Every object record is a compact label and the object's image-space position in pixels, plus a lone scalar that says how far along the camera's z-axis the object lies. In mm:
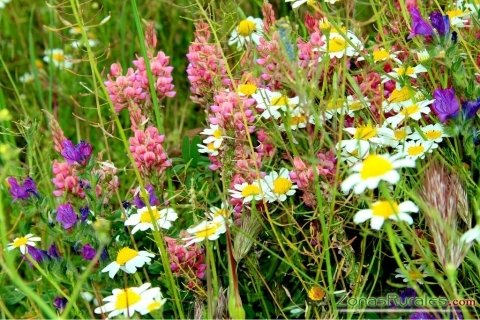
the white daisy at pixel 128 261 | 718
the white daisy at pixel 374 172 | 617
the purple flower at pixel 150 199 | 747
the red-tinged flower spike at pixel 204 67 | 769
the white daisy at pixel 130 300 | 660
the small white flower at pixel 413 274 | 692
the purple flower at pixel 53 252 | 754
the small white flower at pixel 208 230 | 700
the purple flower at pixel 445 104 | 712
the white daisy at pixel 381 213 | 624
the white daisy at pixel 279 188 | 720
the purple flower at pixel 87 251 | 747
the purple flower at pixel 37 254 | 755
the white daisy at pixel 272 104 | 731
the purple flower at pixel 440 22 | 723
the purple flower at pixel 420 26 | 729
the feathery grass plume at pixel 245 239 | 704
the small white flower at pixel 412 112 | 720
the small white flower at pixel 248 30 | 741
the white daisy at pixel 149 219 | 724
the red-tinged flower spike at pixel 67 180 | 749
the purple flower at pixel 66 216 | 736
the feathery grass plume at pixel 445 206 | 641
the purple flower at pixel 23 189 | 760
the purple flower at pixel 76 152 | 743
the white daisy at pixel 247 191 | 713
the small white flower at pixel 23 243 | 748
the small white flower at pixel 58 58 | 1064
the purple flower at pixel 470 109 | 709
